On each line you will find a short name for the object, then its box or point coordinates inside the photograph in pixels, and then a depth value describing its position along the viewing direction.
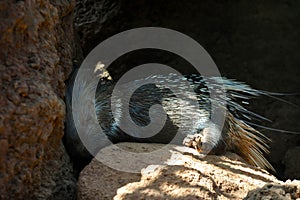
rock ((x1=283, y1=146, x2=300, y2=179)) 7.72
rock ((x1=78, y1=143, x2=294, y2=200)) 4.39
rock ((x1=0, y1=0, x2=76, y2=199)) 3.83
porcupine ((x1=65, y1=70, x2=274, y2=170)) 5.54
